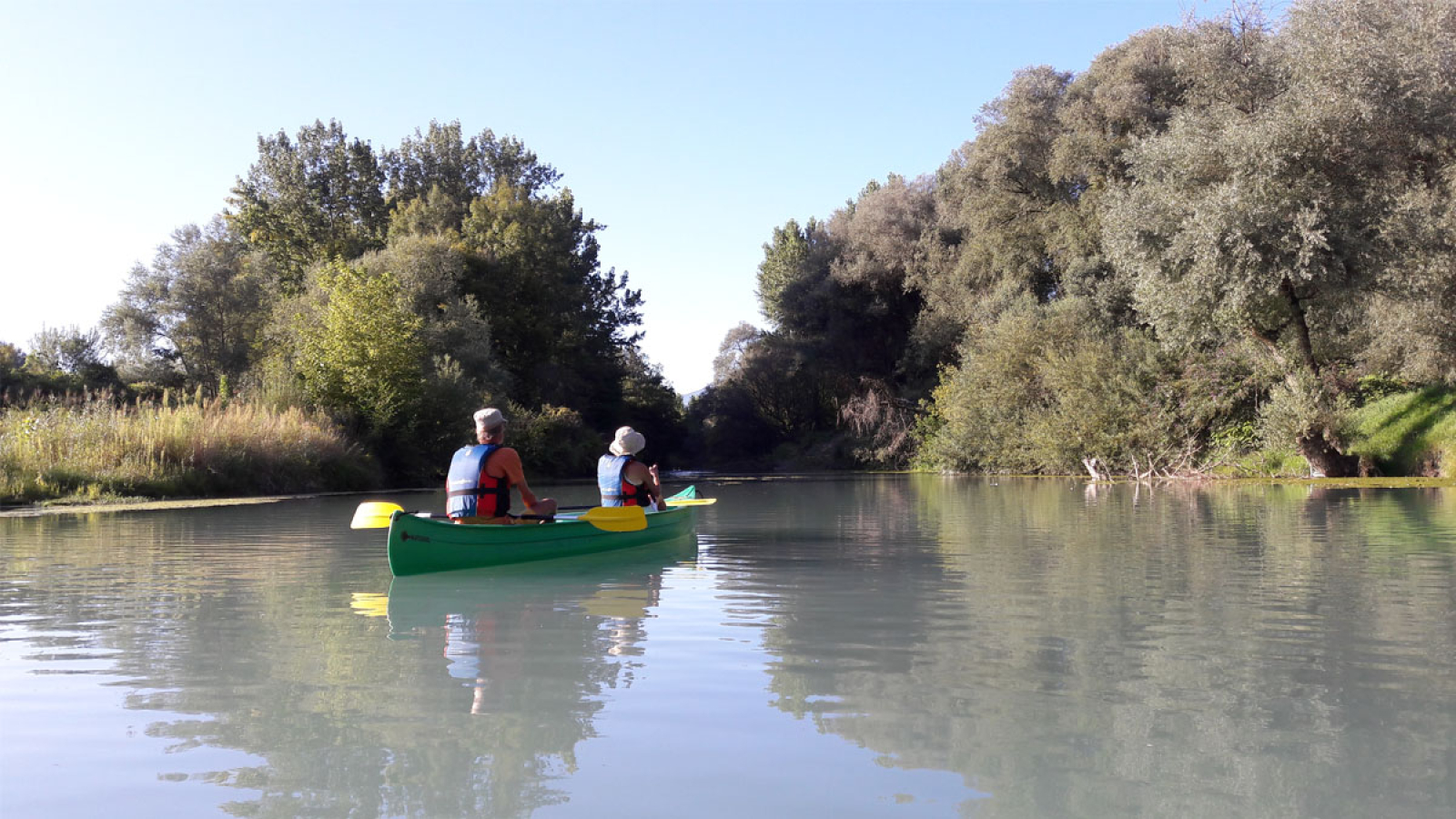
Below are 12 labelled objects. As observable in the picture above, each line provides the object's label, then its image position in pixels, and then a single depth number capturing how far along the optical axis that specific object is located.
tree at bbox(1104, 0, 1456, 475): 20.55
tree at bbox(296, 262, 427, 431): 27.69
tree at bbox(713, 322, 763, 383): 60.30
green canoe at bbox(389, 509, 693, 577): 9.10
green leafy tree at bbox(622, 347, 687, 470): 49.28
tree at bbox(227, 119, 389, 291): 48.19
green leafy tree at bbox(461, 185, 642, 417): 42.50
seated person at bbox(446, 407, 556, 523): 10.05
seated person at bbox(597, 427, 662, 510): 11.84
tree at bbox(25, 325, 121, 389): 38.75
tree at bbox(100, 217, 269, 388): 43.72
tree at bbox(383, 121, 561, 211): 52.38
